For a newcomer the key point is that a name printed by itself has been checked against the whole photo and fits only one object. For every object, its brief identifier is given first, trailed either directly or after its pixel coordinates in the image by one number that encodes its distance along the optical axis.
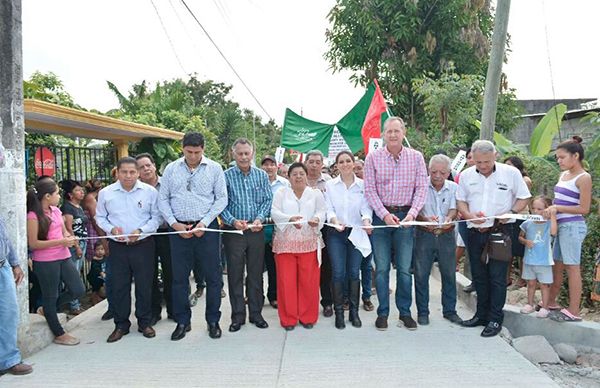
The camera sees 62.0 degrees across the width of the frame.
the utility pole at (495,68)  6.70
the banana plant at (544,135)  8.89
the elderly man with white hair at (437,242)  5.20
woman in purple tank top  4.58
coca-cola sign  6.99
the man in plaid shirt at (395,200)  5.00
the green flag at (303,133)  10.45
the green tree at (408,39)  15.70
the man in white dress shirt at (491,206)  4.82
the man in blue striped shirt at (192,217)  4.86
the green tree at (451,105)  11.78
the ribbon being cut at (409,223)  4.72
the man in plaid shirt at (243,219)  5.12
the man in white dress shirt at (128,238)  4.86
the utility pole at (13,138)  4.21
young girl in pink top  4.60
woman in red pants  5.15
